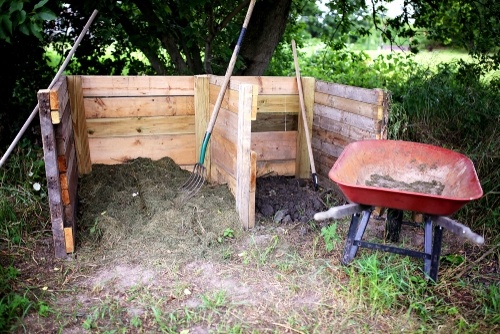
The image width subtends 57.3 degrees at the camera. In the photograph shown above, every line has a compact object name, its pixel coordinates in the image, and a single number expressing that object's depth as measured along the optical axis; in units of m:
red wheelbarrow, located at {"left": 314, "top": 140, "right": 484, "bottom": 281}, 2.60
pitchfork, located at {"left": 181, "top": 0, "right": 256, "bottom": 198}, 3.92
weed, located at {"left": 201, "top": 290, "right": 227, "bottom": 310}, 2.75
